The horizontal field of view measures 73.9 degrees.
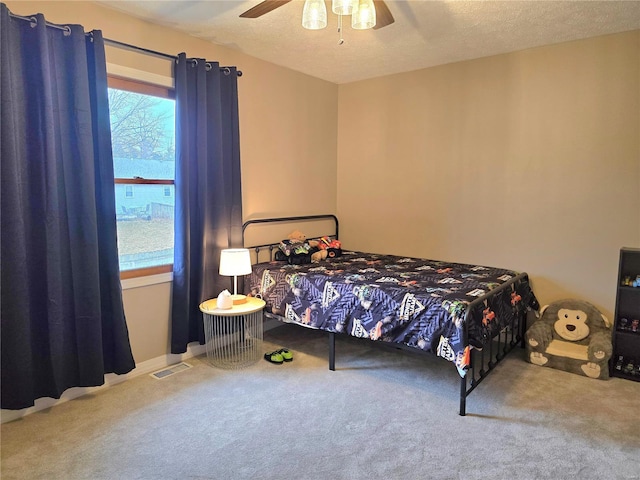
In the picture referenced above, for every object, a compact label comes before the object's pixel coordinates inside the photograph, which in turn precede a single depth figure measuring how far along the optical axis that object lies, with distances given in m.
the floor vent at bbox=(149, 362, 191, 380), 3.13
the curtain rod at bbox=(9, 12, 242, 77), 2.38
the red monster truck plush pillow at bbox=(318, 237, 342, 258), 4.29
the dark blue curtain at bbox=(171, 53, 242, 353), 3.22
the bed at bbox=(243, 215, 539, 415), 2.67
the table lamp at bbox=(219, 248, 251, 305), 3.30
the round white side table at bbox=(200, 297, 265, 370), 3.23
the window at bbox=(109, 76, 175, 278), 3.00
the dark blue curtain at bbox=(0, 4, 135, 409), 2.35
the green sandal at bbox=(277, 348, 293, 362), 3.42
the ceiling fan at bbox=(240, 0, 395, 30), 2.23
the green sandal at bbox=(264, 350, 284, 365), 3.36
